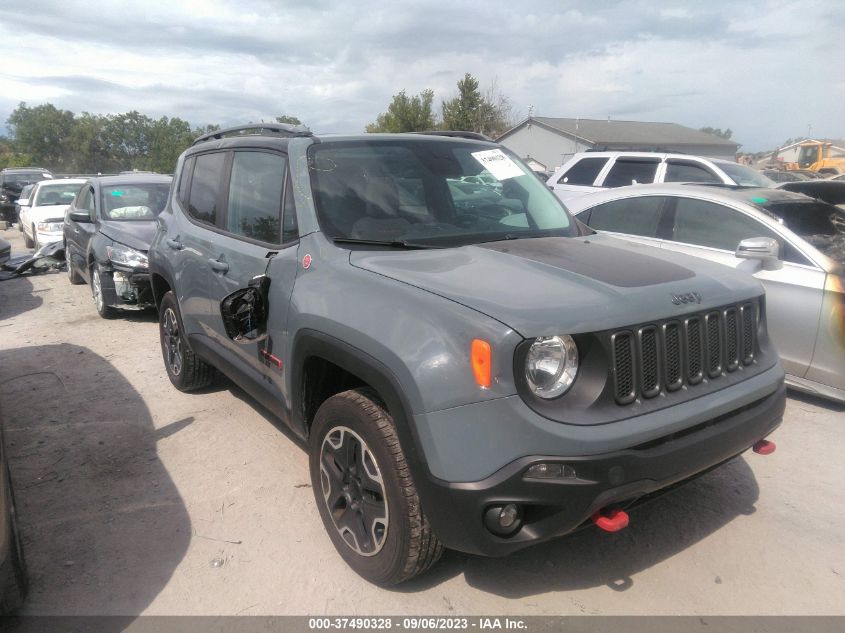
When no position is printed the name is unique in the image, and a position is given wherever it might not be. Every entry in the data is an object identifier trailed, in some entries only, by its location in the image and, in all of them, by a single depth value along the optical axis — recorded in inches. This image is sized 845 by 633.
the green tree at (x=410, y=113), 1707.7
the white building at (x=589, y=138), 1743.4
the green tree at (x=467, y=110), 1616.6
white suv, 364.5
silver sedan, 176.4
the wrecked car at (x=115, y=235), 288.2
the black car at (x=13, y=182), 815.7
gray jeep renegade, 85.6
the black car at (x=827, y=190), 235.6
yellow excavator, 1285.1
